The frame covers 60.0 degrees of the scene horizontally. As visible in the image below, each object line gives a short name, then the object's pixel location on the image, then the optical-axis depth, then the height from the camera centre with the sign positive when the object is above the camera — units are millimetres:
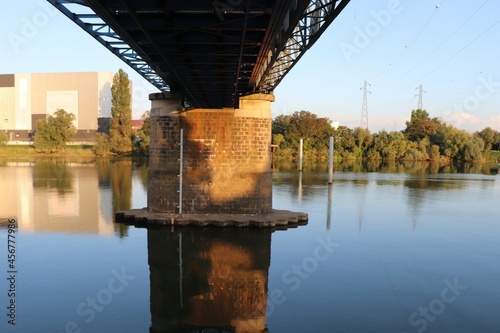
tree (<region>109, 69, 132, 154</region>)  68875 +5906
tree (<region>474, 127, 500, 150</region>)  98256 +4736
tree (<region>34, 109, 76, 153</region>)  69500 +2927
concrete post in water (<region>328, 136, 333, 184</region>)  35688 -681
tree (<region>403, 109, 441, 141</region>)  91875 +5951
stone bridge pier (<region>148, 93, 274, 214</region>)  18406 -260
